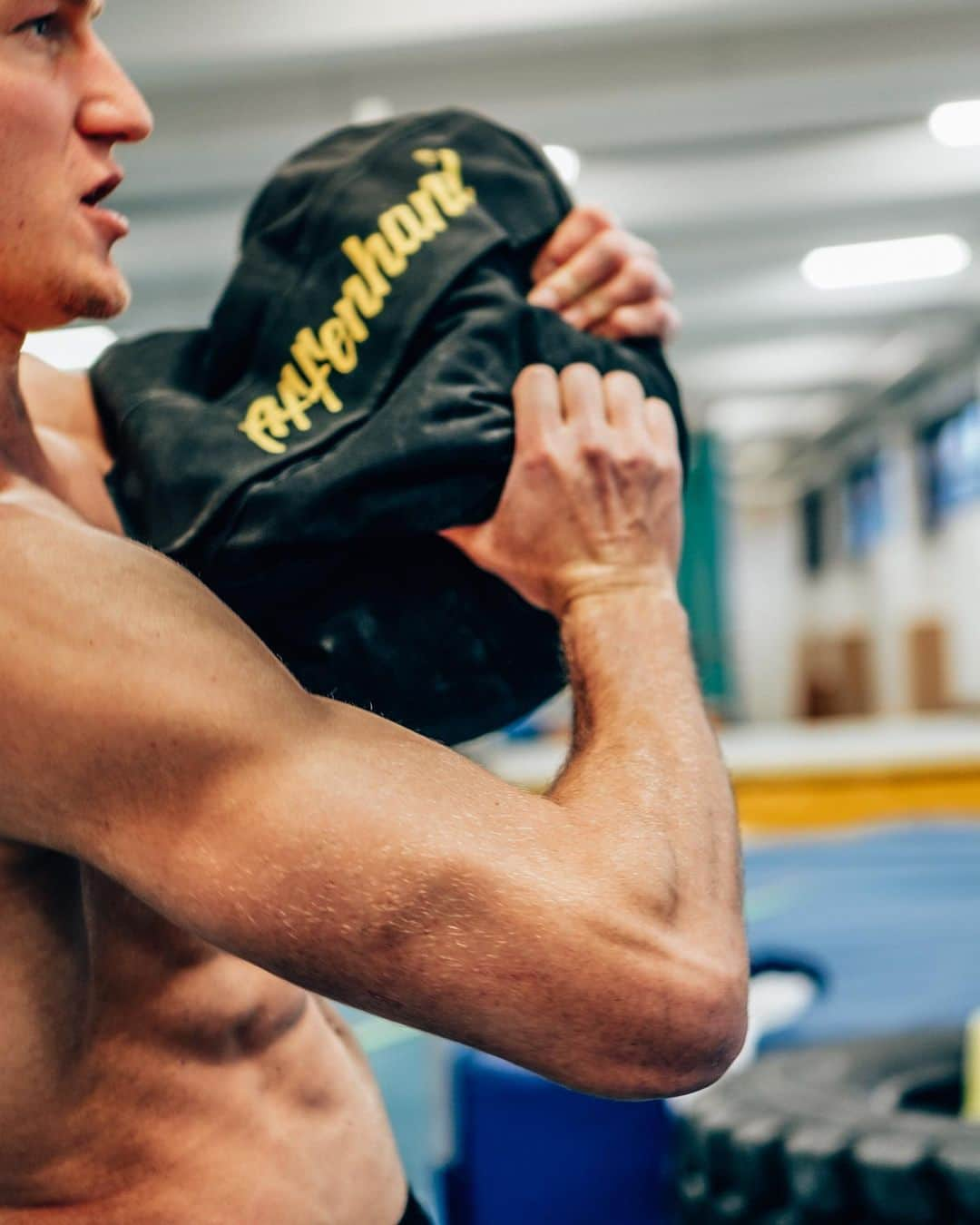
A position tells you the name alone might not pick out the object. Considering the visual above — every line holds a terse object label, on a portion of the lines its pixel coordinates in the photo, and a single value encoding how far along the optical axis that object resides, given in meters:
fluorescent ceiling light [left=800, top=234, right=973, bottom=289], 8.69
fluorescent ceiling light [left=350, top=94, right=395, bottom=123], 5.77
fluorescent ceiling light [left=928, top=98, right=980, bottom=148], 6.31
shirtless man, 0.81
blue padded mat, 2.42
